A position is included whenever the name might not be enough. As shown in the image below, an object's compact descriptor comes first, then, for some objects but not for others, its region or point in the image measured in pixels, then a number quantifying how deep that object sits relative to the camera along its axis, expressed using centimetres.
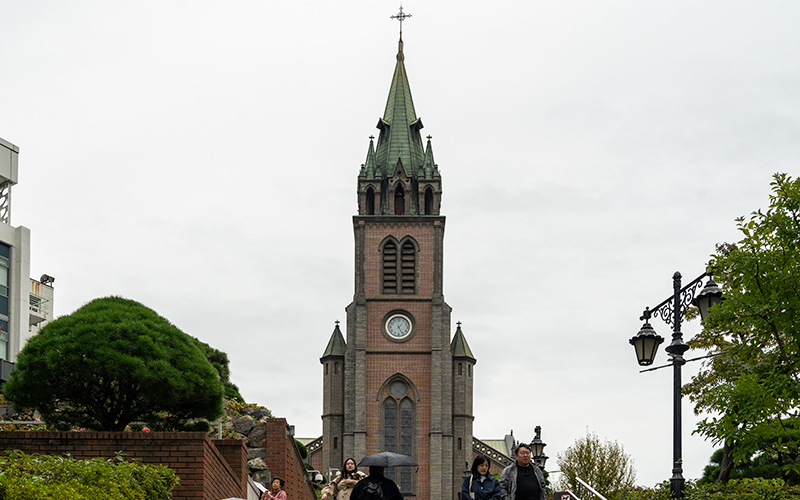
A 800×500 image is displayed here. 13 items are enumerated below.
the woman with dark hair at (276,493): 1461
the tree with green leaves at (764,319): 2000
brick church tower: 7288
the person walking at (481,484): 1333
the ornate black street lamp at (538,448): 3428
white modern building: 4128
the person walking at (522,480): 1275
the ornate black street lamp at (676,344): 1697
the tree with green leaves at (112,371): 1725
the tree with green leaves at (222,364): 3862
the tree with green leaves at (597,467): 6162
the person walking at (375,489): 1212
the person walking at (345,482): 1466
